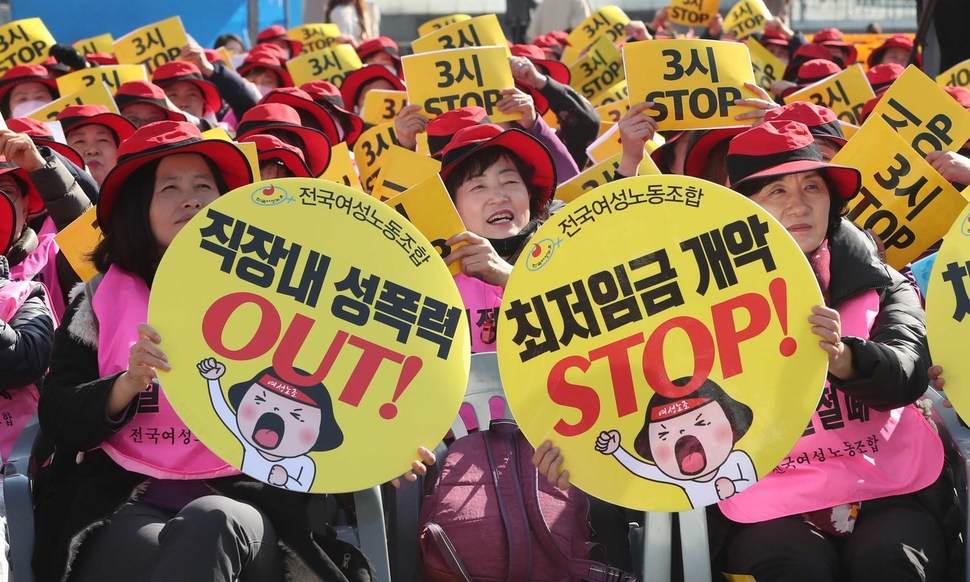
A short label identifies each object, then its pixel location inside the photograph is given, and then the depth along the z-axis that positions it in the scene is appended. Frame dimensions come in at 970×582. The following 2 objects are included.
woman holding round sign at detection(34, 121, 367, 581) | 6.15
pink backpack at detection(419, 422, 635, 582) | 6.51
